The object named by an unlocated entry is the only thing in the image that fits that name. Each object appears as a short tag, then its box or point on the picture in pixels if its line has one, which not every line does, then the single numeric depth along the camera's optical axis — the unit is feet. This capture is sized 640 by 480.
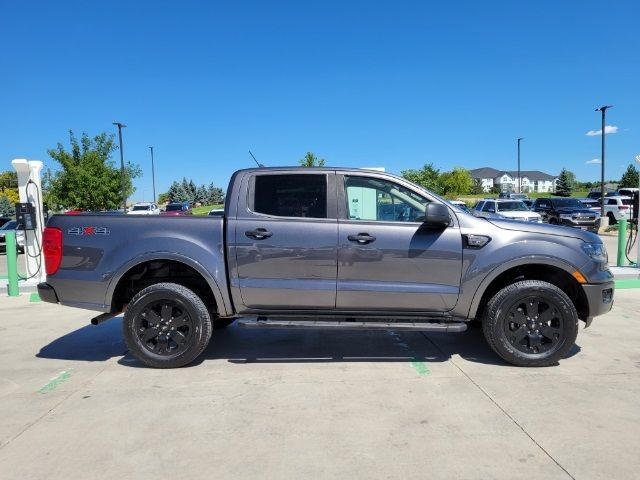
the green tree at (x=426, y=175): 195.11
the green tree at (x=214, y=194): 298.97
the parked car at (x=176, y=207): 120.26
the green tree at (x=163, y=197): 332.80
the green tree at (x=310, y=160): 120.00
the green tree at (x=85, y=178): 97.86
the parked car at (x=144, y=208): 129.57
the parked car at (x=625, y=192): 112.25
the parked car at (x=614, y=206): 88.38
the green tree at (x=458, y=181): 324.11
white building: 456.45
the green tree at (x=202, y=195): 287.98
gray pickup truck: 14.79
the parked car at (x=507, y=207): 70.22
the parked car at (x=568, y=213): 74.08
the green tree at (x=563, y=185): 286.52
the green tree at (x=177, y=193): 270.30
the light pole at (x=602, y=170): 89.01
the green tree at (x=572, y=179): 322.14
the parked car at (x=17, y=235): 56.70
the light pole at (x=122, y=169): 104.42
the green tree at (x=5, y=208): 171.63
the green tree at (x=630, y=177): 223.30
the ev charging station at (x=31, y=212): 31.01
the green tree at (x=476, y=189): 368.48
